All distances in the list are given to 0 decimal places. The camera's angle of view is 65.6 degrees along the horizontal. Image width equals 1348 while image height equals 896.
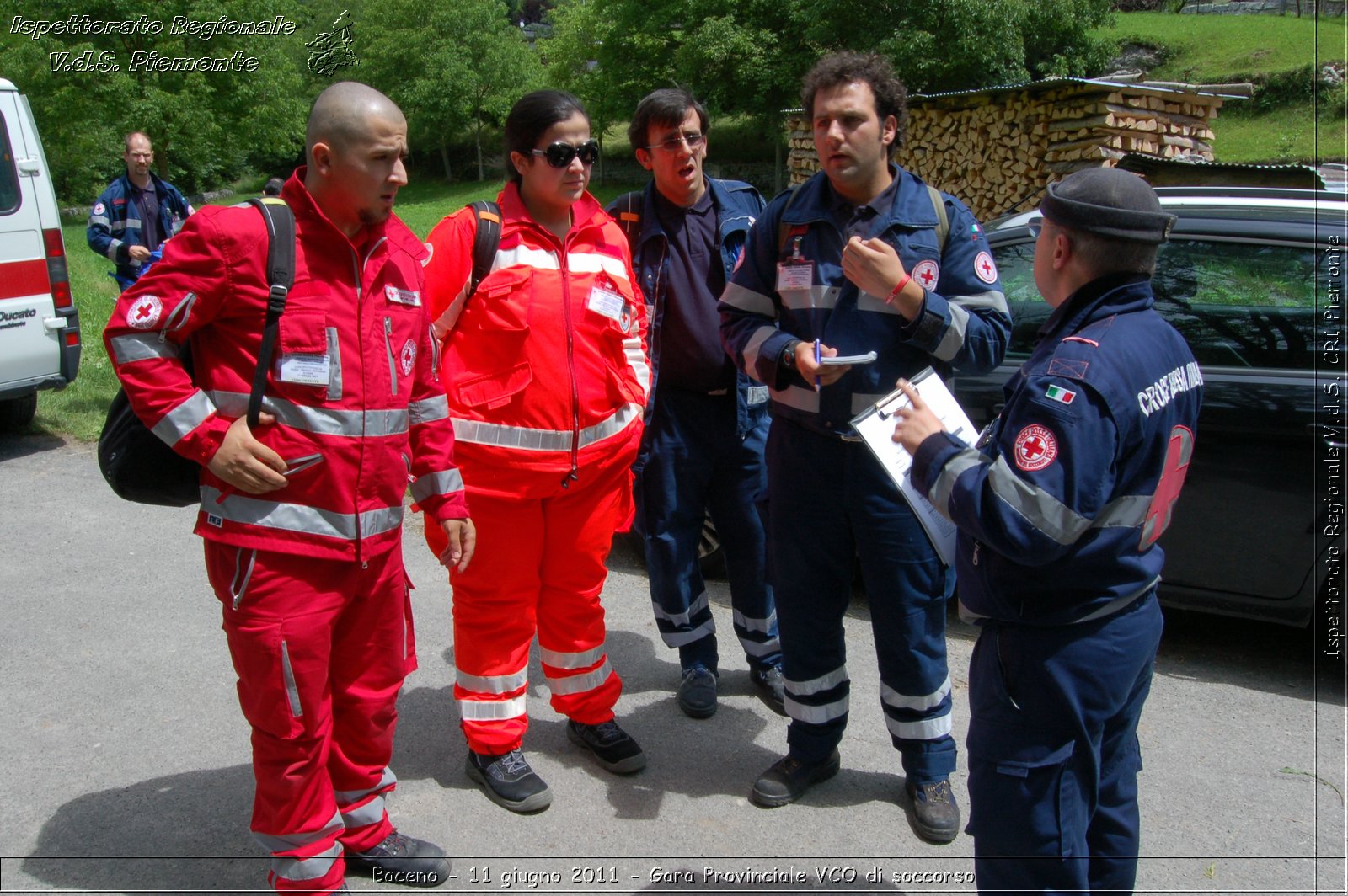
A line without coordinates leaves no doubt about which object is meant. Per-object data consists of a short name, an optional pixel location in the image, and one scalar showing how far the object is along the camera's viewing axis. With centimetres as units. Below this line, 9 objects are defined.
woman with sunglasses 319
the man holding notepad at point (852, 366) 304
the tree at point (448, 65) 4688
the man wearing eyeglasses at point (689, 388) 380
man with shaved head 240
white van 708
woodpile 1134
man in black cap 201
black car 394
